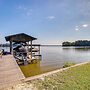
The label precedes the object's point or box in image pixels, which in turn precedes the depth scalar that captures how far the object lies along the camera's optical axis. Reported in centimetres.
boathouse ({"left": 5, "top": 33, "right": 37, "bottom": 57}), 981
